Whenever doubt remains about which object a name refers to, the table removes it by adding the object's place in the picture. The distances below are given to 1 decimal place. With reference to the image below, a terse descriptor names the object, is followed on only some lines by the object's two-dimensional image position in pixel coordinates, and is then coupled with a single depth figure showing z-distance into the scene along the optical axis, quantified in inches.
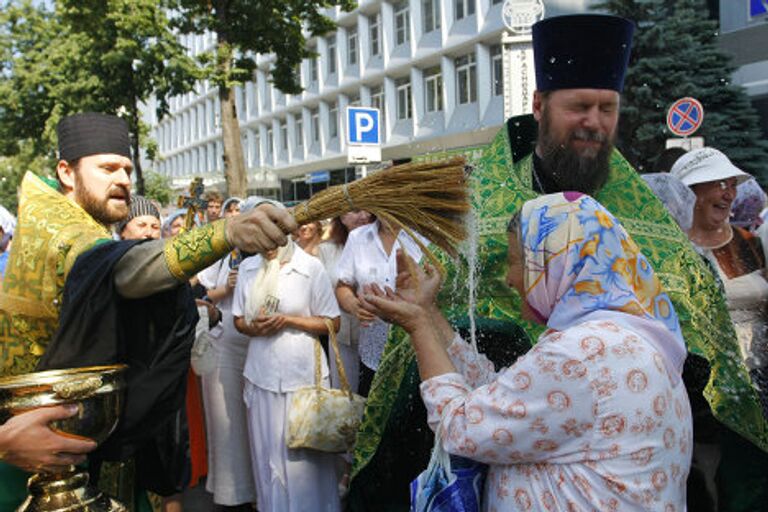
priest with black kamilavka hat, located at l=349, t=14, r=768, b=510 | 115.3
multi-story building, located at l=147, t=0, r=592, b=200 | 906.7
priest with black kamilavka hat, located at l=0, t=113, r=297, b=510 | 82.8
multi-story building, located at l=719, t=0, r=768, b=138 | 687.7
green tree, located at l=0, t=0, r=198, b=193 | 615.2
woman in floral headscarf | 73.1
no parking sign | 413.1
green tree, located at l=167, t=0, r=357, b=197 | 603.8
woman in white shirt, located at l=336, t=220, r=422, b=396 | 194.1
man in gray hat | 220.2
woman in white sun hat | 159.3
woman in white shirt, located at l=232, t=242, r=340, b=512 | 174.9
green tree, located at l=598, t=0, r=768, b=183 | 627.8
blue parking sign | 359.9
